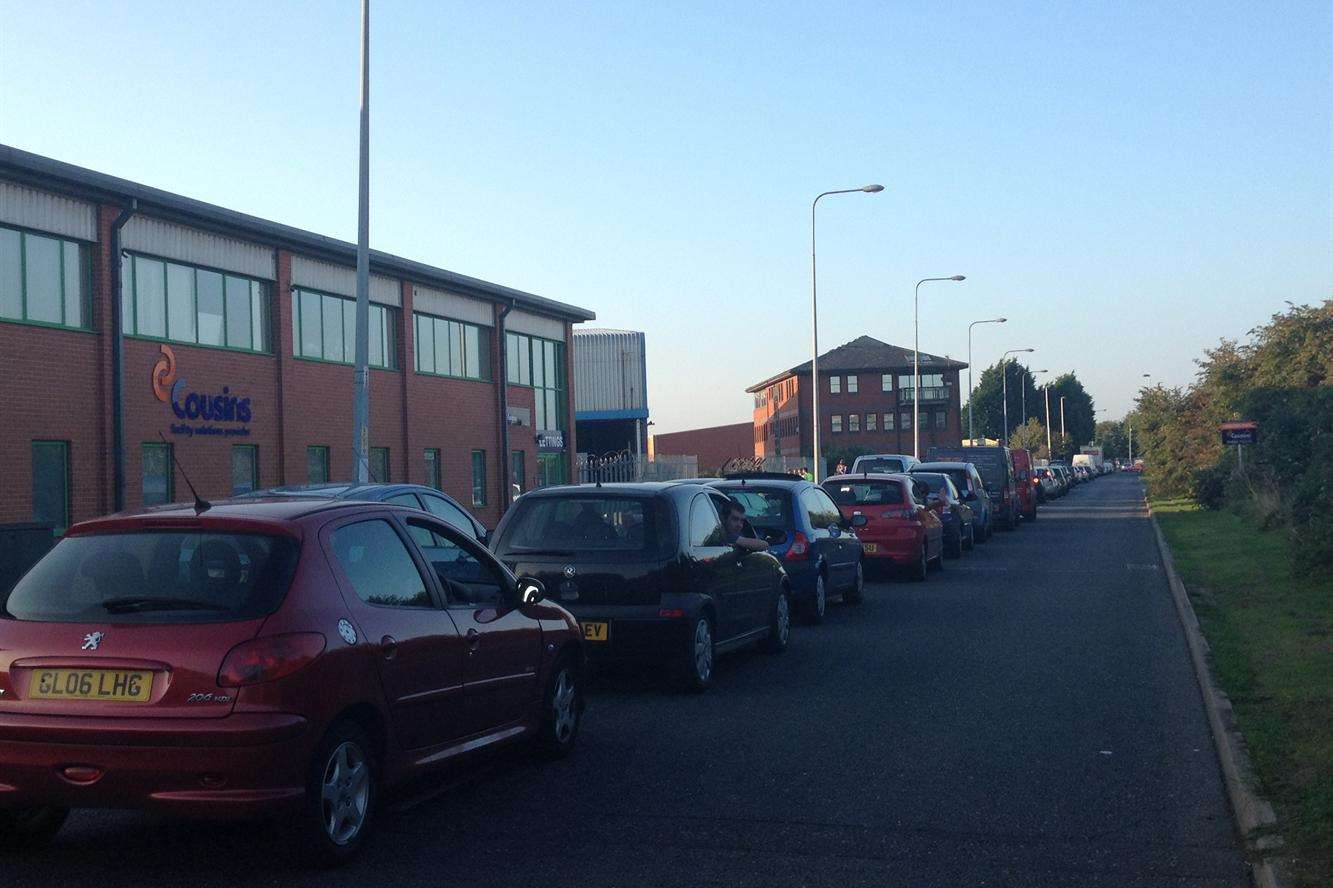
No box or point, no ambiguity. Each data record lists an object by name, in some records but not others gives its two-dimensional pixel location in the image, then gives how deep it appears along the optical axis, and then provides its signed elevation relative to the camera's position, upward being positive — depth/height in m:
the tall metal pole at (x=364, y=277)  19.78 +2.68
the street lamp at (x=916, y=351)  48.47 +3.57
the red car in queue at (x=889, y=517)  20.06 -0.98
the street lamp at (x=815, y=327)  34.44 +3.25
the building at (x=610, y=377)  56.84 +3.29
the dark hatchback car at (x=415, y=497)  12.52 -0.37
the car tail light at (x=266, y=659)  5.31 -0.78
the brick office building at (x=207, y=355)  22.11 +2.16
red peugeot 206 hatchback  5.26 -0.85
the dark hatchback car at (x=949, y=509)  24.80 -1.10
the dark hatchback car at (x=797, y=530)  14.55 -0.84
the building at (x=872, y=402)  104.69 +3.81
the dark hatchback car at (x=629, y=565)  10.02 -0.81
